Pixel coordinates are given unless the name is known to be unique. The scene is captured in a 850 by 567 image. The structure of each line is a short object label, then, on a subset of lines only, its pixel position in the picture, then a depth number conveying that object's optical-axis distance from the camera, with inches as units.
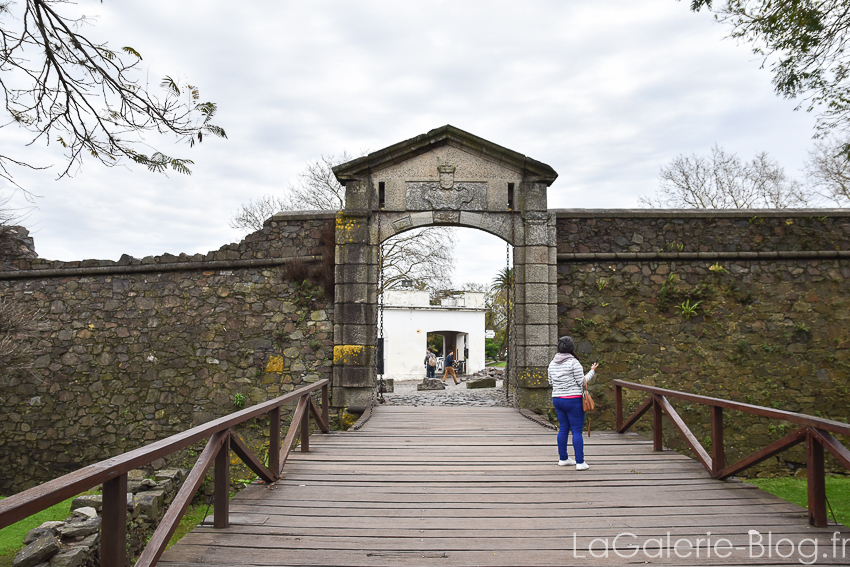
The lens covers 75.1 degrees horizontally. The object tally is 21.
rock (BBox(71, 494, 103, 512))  229.8
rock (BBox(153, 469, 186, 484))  272.5
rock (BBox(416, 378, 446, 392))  586.4
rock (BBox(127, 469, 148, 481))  292.4
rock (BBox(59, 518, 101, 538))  197.0
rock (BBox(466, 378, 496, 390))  607.5
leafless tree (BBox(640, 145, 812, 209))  756.0
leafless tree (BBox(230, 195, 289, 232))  847.4
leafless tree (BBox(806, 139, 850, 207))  637.3
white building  855.7
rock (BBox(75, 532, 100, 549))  192.1
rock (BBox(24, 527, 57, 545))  189.8
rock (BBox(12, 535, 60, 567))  171.9
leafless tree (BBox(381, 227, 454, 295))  797.2
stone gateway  312.5
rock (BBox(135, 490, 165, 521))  231.0
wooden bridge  113.3
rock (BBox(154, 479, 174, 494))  256.2
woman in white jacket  183.8
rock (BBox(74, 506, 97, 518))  211.8
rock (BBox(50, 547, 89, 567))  179.6
